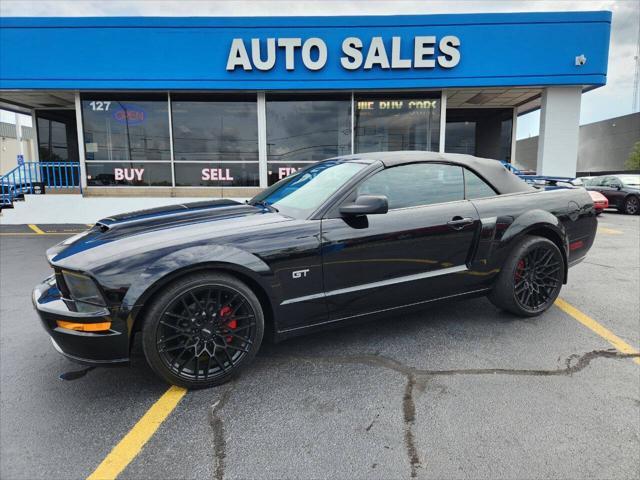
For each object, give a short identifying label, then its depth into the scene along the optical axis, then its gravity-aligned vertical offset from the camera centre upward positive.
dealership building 10.95 +2.38
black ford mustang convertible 2.51 -0.60
